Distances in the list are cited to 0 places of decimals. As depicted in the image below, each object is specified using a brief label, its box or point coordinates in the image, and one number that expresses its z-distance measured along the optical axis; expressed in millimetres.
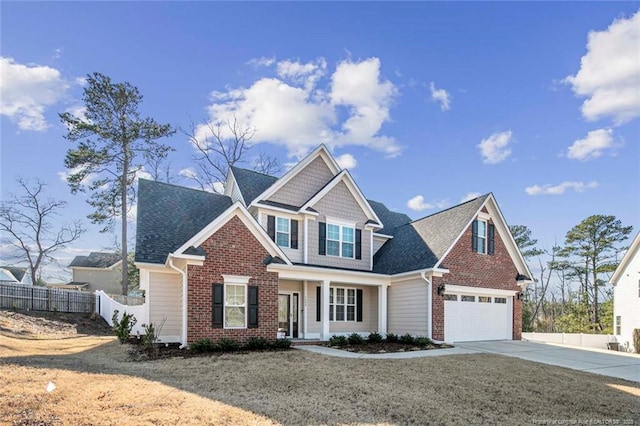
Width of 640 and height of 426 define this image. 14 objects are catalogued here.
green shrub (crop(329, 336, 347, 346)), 15256
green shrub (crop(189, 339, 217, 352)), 12453
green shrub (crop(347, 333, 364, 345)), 15717
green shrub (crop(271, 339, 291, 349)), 13678
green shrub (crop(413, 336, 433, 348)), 15492
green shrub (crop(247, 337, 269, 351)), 13312
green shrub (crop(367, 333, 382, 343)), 16697
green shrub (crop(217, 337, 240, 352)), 12816
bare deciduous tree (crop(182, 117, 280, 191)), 31328
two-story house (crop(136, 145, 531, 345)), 13992
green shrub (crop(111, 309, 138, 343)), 14273
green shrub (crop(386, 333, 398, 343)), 16797
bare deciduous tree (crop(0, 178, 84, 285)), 34312
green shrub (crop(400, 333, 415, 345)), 16016
